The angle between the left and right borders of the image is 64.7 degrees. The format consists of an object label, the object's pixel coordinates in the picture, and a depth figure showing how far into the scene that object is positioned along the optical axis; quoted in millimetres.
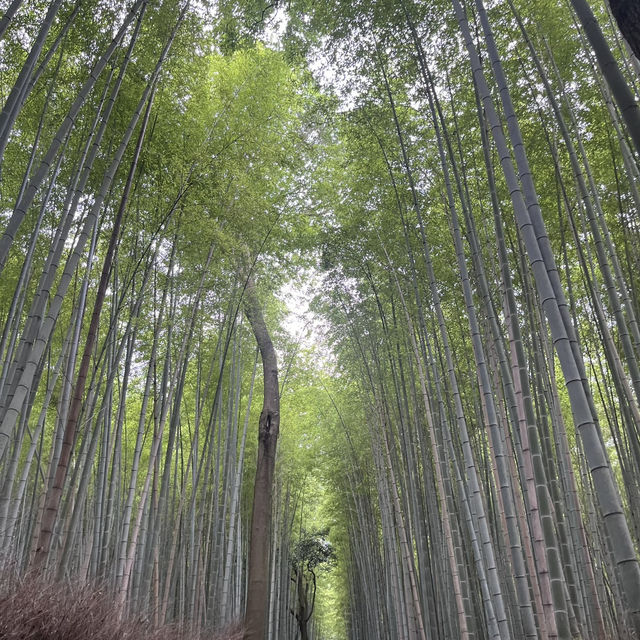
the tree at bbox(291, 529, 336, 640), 11453
